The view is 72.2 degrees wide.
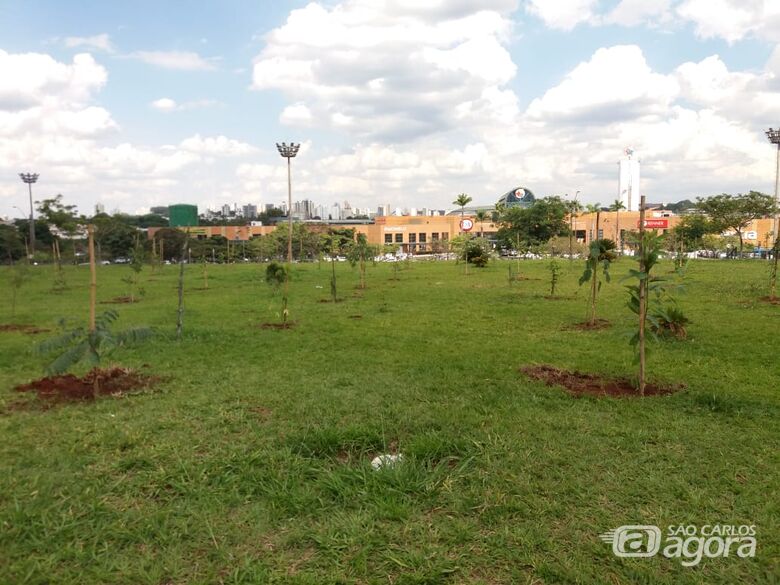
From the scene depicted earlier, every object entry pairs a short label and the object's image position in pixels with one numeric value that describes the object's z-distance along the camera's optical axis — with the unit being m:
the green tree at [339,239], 15.26
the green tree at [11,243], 42.46
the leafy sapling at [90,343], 5.39
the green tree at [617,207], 63.12
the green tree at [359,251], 20.47
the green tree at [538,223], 54.59
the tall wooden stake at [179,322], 9.26
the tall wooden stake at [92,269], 5.76
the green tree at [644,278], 5.80
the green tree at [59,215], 43.25
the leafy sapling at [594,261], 9.02
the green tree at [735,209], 44.03
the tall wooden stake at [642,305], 5.84
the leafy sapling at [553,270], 15.55
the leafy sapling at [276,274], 12.45
